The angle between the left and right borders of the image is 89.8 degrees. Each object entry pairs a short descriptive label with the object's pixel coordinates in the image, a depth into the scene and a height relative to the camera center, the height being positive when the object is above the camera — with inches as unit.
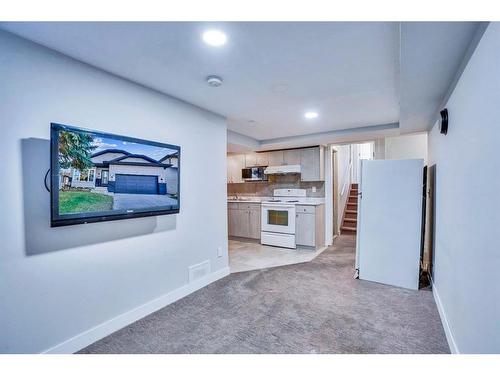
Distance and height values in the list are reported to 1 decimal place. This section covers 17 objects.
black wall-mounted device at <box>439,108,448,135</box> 83.6 +20.4
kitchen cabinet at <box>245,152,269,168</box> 221.9 +19.9
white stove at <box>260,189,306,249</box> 189.3 -32.5
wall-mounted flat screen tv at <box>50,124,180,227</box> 67.2 +1.6
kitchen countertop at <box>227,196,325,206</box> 187.3 -16.0
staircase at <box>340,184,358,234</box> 249.1 -35.5
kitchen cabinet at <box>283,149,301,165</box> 206.4 +20.7
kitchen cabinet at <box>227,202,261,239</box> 211.8 -33.3
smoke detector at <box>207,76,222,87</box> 86.2 +35.3
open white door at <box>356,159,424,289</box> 117.0 -19.6
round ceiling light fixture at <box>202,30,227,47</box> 60.8 +36.1
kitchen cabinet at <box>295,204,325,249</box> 183.6 -32.9
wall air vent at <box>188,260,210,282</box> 114.7 -41.8
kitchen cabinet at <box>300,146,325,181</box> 196.7 +14.0
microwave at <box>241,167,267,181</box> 221.8 +6.8
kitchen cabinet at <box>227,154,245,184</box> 234.5 +13.9
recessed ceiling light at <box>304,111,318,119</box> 128.1 +34.9
